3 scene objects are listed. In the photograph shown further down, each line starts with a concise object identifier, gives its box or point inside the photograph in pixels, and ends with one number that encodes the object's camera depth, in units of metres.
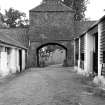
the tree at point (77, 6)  40.84
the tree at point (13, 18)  50.78
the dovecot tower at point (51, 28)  28.67
